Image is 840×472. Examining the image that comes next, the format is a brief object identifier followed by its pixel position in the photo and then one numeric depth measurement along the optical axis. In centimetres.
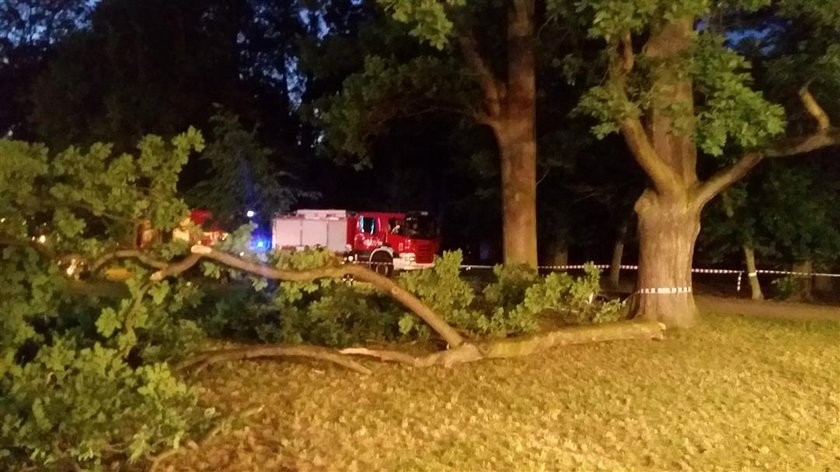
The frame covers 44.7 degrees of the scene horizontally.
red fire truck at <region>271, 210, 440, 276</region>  2997
